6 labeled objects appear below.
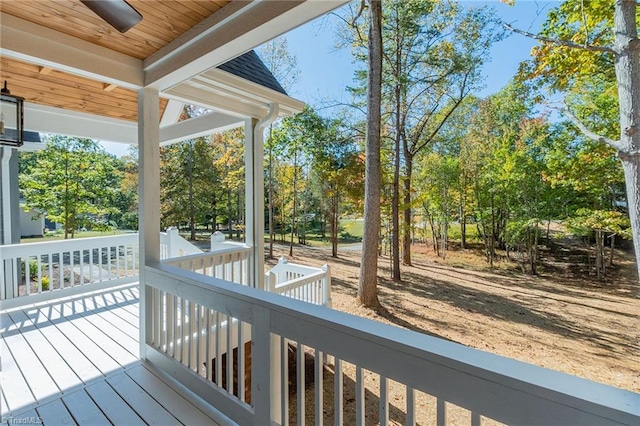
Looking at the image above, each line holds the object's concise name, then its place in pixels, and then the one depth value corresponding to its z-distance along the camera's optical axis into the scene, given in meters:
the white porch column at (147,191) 2.40
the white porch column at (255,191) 3.45
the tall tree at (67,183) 8.41
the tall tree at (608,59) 3.88
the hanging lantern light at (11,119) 2.23
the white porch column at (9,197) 4.67
